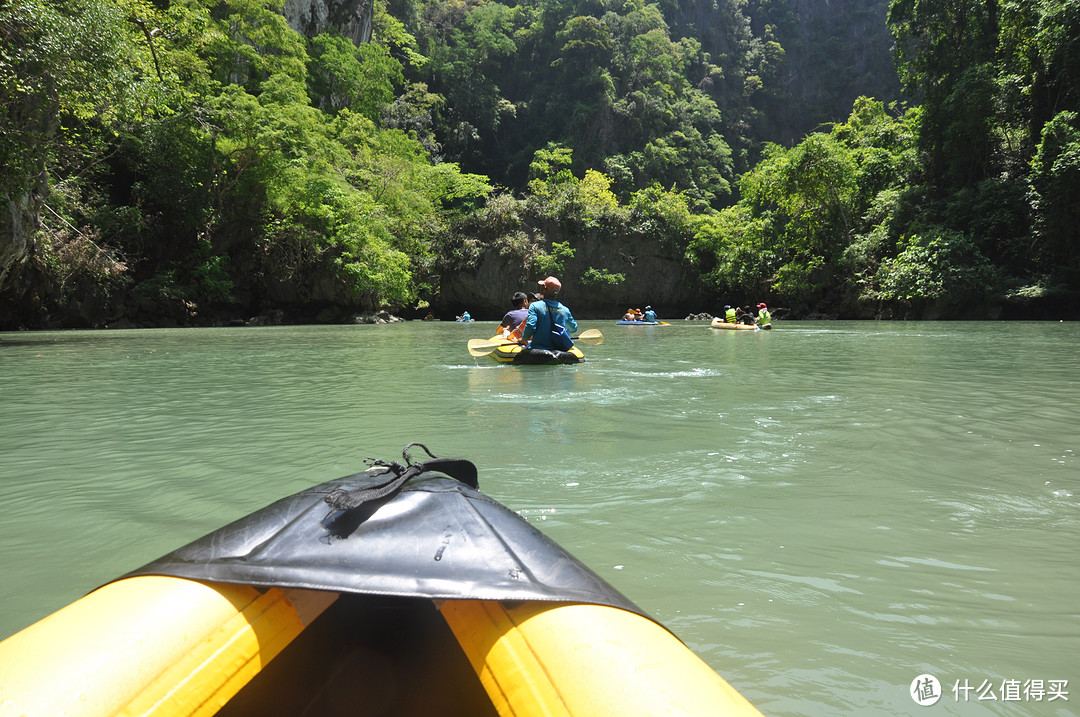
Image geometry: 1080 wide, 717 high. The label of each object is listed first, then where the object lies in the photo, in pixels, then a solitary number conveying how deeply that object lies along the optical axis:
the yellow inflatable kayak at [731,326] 18.03
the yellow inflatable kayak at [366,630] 1.06
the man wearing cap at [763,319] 18.85
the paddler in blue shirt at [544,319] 9.04
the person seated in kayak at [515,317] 10.66
